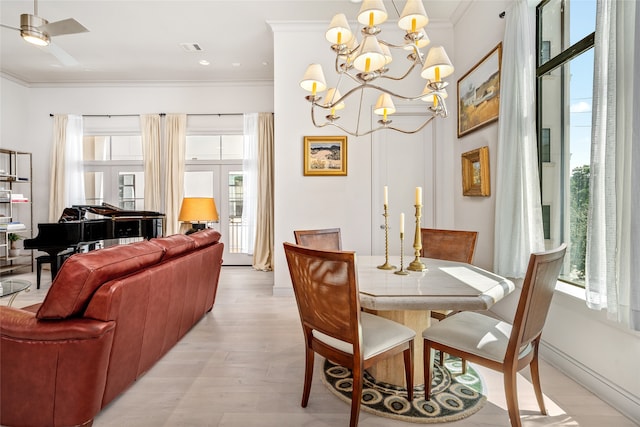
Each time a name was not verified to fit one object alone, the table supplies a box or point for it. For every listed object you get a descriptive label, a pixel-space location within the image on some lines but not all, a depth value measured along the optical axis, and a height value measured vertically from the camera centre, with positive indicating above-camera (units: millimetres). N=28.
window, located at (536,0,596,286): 2195 +672
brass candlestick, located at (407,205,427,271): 2100 -251
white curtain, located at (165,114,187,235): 5785 +728
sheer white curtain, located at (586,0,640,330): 1547 +205
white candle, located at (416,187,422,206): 1988 +90
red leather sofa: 1501 -649
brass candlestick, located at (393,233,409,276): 1985 -388
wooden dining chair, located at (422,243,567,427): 1438 -660
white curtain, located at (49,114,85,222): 5750 +750
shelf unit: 5148 +44
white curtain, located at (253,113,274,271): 5832 +142
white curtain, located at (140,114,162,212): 5832 +947
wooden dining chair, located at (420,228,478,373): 2584 -306
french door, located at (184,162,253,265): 6105 +261
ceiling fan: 2833 +1606
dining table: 1536 -412
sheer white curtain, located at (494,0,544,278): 2479 +442
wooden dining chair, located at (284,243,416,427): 1485 -571
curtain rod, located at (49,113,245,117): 5902 +1715
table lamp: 3807 -18
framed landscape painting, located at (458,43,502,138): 3057 +1216
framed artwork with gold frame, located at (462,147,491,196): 3234 +396
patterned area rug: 1771 -1121
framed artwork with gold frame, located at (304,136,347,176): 4160 +673
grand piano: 4176 -290
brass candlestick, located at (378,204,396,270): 2145 -380
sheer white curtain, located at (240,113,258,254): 5895 +745
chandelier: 1746 +921
